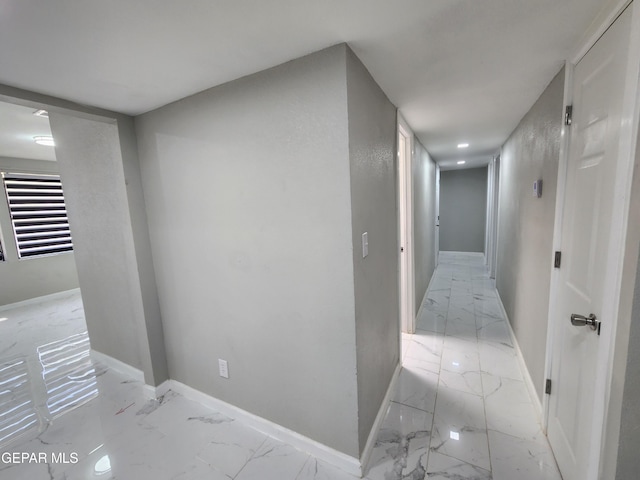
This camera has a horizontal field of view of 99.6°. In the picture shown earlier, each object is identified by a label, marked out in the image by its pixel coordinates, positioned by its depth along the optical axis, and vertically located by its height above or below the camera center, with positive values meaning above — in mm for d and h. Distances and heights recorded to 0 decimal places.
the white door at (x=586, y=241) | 1025 -183
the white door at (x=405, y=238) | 2770 -314
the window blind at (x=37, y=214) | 4309 +204
